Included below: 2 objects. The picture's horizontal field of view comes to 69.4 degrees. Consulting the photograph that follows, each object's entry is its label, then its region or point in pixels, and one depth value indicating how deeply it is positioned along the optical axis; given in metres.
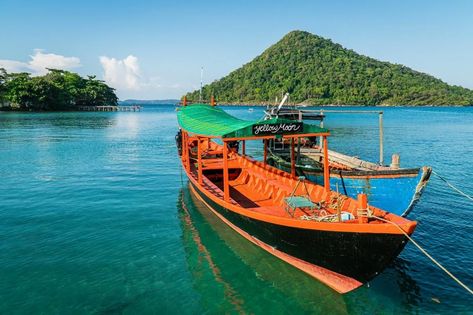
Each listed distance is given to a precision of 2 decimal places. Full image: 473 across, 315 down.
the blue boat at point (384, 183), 12.59
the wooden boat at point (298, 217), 8.25
